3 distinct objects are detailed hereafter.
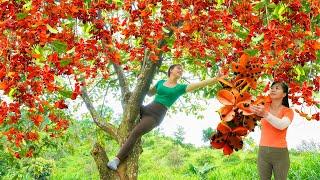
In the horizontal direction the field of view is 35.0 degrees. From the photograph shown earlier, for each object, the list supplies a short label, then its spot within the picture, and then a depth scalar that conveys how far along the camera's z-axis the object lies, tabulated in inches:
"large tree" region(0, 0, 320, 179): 160.1
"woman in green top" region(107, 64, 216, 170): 270.0
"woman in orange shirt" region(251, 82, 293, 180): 212.1
